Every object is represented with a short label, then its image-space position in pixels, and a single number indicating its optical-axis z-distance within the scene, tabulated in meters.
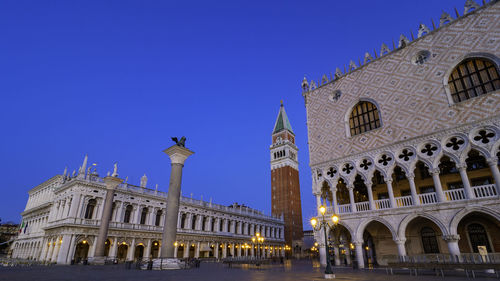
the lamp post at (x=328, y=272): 11.93
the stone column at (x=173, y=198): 17.48
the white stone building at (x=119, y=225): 29.09
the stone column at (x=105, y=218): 23.91
